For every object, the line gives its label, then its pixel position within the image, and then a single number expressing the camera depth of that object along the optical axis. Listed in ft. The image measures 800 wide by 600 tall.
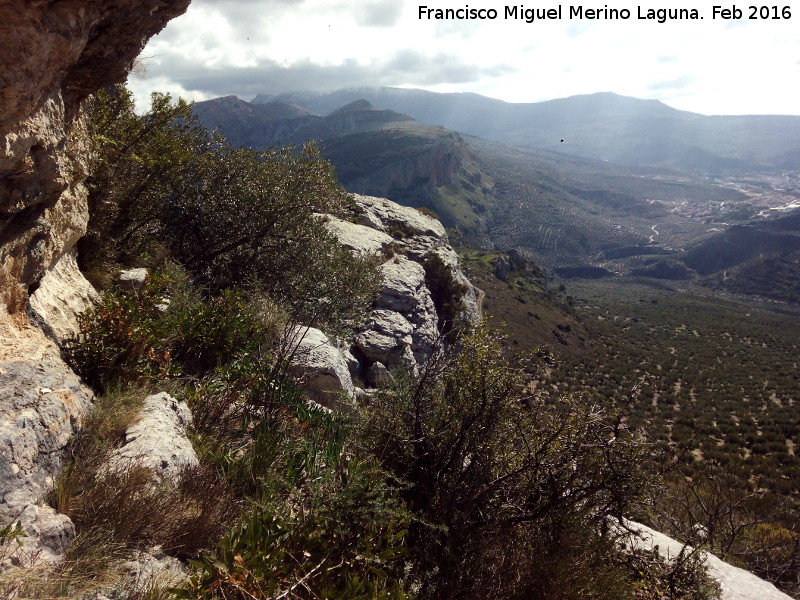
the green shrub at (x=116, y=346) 13.25
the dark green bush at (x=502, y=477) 10.88
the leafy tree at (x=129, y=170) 21.53
